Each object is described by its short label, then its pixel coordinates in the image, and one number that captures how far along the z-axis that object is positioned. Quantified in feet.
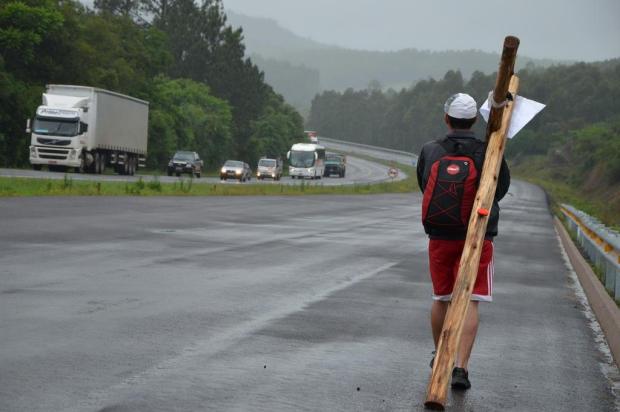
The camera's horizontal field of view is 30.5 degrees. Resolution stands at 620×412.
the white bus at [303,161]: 315.78
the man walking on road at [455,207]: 23.18
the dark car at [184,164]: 233.55
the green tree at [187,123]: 276.21
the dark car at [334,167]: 366.84
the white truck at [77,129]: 168.25
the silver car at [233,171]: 236.22
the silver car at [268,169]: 271.08
